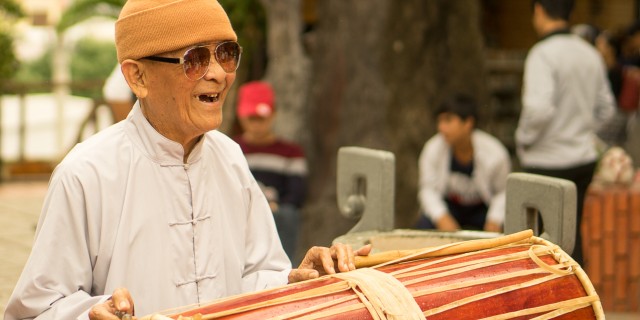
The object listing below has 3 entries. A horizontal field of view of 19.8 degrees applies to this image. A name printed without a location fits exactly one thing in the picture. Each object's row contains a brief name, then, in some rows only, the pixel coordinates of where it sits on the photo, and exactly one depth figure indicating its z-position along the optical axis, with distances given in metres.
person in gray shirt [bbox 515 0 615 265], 10.46
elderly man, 4.71
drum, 4.66
